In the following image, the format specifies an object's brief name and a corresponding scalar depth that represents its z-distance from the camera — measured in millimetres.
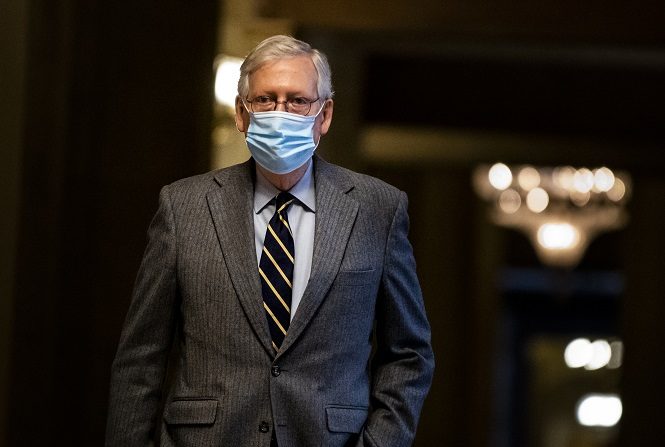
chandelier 25770
